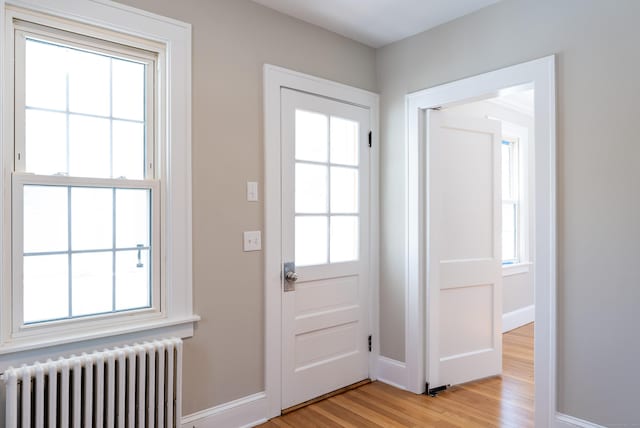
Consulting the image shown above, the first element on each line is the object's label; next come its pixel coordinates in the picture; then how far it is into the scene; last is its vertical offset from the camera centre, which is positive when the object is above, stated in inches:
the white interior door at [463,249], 117.8 -9.6
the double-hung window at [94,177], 71.0 +7.7
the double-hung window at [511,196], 193.9 +10.0
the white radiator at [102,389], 66.5 -30.4
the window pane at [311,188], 109.9 +8.0
